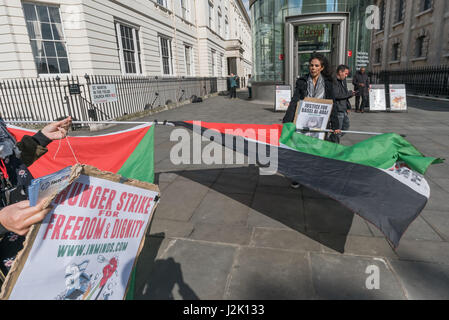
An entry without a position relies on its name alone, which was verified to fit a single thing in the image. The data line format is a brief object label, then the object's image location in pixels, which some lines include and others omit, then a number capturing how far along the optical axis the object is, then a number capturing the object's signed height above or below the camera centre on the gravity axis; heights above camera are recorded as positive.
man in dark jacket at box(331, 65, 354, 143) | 5.59 -0.27
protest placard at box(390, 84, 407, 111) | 12.47 -0.84
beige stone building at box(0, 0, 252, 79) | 10.52 +2.75
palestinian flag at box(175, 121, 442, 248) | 2.16 -0.82
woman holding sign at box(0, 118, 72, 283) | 1.23 -0.52
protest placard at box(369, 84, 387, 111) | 12.60 -0.78
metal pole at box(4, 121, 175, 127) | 3.37 -0.38
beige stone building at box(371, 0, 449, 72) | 21.78 +4.16
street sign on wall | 10.62 +0.11
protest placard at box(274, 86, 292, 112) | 13.52 -0.55
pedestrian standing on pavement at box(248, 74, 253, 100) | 21.37 -0.33
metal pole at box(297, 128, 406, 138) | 3.59 -0.60
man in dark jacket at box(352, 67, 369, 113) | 11.98 -0.25
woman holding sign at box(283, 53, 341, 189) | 4.08 -0.03
